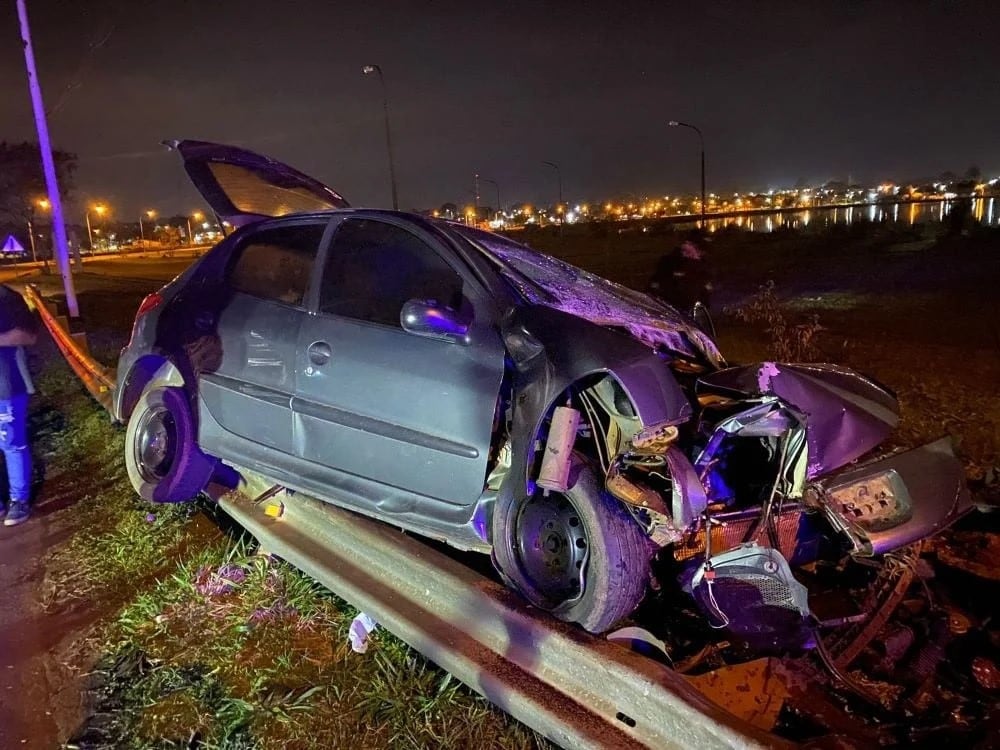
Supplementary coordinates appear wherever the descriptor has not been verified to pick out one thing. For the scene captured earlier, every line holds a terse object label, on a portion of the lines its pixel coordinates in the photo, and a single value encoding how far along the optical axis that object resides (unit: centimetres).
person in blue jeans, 490
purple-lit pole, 1362
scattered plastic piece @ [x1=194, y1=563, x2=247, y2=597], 383
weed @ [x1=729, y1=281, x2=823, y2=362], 800
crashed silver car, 289
